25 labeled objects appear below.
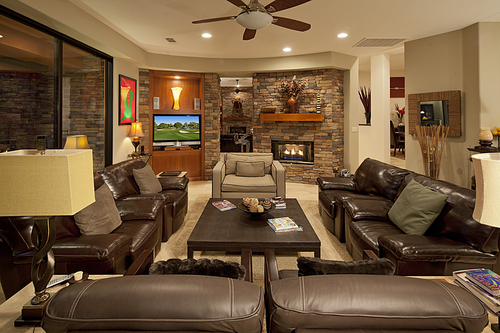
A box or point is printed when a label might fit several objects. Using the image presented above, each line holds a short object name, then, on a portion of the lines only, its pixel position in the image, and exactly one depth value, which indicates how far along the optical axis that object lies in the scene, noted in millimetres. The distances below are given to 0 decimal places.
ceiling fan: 2820
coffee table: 2412
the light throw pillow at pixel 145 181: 3523
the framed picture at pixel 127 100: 5641
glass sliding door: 3076
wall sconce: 7014
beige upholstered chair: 4371
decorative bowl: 2895
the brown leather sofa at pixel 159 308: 867
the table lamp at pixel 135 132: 5869
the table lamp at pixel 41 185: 1068
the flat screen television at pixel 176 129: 6828
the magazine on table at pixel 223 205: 3290
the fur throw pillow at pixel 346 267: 1172
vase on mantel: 6637
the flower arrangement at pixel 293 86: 6613
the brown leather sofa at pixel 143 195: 3225
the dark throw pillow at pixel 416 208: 2293
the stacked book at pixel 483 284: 1298
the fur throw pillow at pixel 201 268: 1145
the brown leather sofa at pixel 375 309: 880
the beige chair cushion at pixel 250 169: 4887
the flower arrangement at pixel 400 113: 9227
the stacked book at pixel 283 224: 2664
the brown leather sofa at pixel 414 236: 1946
